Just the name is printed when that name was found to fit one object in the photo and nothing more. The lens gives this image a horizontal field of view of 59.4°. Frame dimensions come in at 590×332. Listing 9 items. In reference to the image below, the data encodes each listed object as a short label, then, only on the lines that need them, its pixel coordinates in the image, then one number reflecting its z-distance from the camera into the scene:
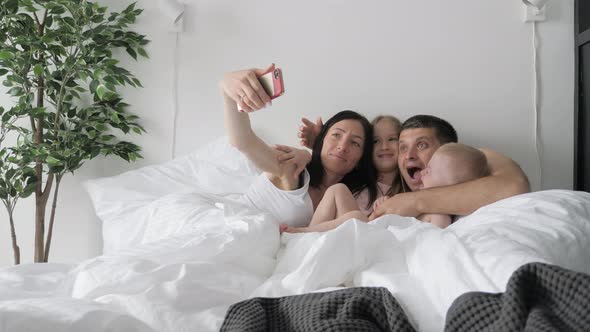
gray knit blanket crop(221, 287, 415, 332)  0.64
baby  1.49
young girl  1.82
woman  1.29
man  1.39
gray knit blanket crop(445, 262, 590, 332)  0.55
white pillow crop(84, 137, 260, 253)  1.85
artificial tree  1.92
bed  0.71
